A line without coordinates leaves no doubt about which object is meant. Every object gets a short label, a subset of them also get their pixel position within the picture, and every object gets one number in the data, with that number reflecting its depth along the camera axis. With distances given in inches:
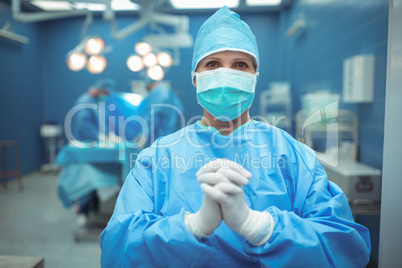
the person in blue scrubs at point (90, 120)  137.7
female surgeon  31.5
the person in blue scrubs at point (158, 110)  140.1
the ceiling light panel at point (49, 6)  211.4
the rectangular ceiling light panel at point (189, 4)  167.9
